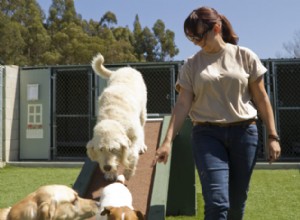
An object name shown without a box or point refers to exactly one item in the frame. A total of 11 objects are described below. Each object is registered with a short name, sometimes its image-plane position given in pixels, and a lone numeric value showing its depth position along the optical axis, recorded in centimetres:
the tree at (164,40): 3306
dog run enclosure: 1156
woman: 289
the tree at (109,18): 3397
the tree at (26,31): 2389
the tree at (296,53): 2662
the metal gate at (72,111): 1351
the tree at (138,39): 3252
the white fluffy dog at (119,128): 482
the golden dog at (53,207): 295
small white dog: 306
